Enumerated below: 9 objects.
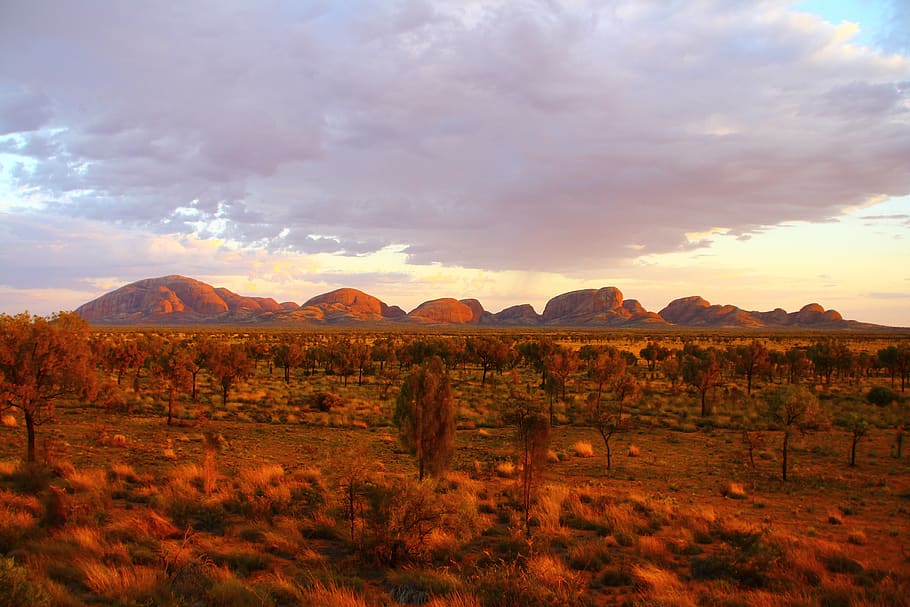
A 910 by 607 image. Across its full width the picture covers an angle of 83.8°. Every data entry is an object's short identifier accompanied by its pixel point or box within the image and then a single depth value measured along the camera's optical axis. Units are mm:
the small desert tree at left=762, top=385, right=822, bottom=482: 20875
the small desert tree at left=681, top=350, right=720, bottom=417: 35709
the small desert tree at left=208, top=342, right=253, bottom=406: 35344
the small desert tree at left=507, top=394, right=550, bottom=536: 13656
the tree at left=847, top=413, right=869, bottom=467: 22438
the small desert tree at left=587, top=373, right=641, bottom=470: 28312
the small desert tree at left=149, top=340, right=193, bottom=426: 29844
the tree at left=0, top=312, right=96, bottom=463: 16688
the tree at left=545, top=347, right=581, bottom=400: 39094
